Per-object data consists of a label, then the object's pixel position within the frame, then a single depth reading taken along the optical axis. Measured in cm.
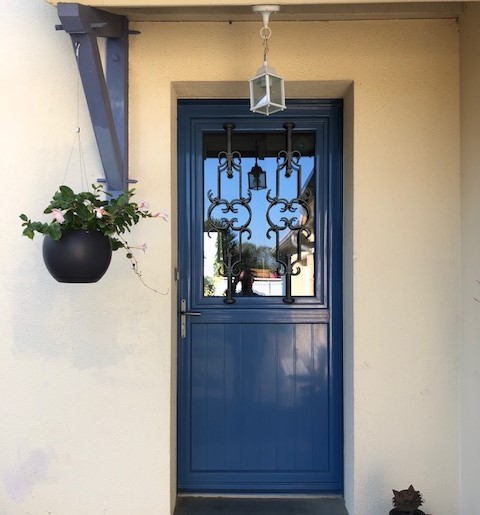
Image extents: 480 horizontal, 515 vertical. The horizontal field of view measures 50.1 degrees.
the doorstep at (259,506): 269
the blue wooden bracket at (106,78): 215
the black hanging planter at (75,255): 216
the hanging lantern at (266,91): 222
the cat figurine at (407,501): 233
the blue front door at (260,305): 287
